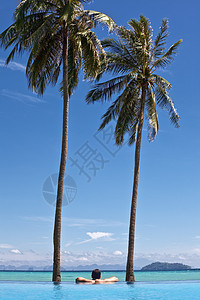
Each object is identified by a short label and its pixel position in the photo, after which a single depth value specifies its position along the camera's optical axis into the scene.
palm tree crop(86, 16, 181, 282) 21.00
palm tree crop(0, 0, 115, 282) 18.34
